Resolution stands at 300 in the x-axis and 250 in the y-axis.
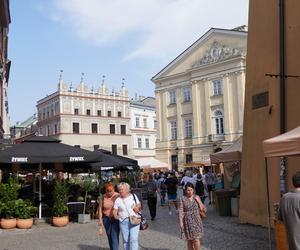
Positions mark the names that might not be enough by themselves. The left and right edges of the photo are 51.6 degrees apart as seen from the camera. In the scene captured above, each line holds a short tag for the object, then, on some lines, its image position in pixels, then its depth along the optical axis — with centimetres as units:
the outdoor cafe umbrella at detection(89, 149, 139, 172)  1140
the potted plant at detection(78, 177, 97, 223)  1000
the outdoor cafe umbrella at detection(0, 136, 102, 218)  915
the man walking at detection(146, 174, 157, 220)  1059
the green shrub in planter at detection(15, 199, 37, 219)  898
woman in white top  533
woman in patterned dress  528
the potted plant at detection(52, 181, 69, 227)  932
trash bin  1027
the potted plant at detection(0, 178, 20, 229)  882
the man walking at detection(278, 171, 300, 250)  383
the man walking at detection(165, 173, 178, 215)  1217
